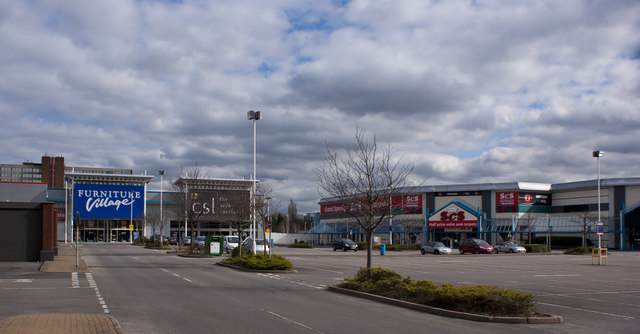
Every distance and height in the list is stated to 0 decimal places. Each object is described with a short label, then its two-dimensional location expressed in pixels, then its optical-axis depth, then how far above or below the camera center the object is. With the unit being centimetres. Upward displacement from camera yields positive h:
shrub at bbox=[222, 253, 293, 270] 2733 -335
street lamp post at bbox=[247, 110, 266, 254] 3334 +462
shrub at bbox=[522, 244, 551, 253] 5881 -570
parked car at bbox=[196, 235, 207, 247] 5169 -452
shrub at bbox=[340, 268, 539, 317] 1334 -267
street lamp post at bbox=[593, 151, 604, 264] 4894 +352
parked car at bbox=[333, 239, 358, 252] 6122 -559
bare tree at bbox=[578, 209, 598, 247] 6073 -324
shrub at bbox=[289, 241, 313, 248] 7438 -673
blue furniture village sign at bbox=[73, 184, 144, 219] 8812 -88
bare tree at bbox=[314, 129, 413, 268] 1902 -8
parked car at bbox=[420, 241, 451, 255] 5316 -520
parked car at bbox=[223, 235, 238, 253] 4825 -418
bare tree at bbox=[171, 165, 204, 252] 4613 -6
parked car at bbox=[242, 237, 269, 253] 4361 -406
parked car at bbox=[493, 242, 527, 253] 5776 -561
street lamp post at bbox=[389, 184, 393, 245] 1958 -41
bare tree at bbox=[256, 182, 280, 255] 3484 -79
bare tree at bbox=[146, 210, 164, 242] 8331 -367
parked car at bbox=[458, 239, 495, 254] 5425 -515
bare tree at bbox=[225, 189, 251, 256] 3494 -102
